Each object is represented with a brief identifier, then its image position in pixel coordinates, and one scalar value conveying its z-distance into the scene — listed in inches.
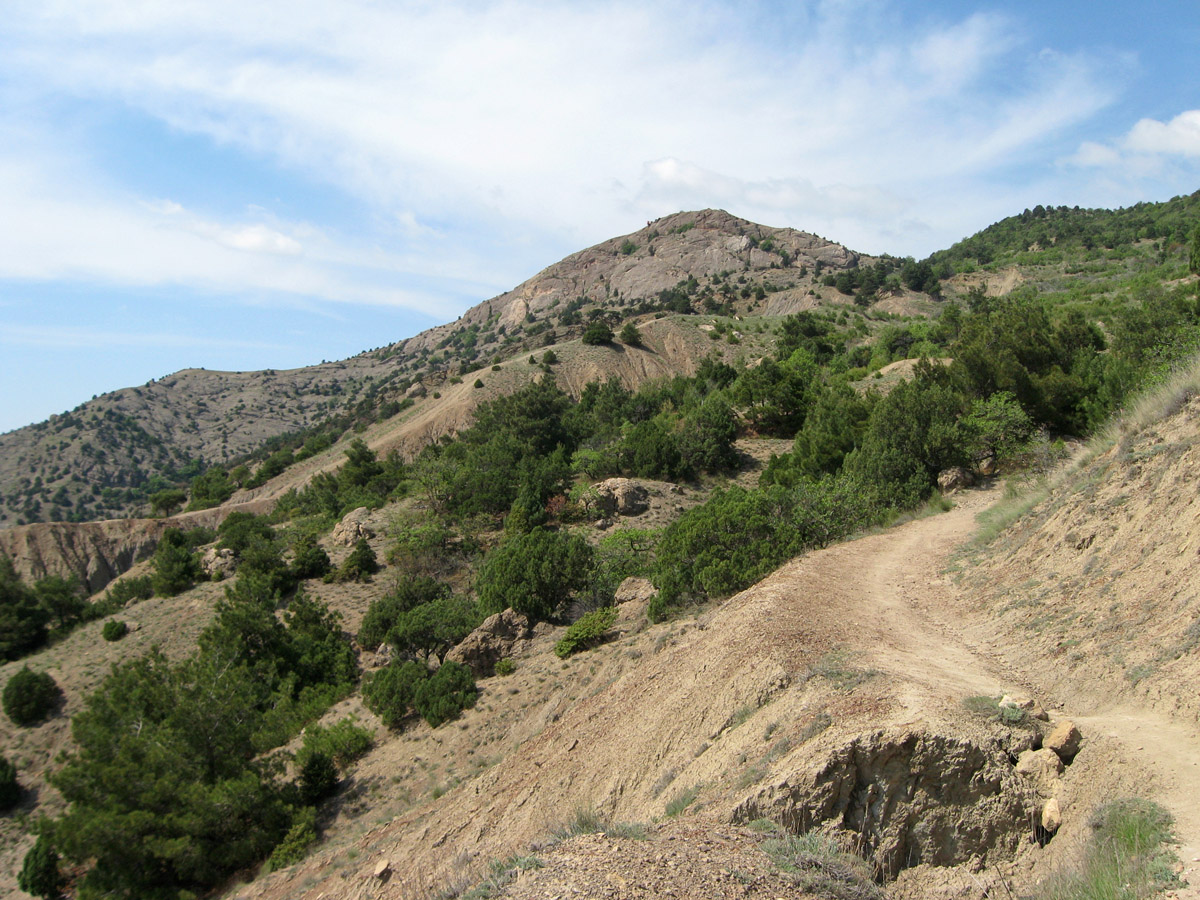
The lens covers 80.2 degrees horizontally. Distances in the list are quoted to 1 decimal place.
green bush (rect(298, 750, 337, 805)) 596.7
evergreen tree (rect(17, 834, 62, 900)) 666.8
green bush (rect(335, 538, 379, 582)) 1239.5
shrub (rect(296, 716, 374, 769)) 643.5
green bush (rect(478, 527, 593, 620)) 800.3
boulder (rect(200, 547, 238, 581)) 1333.7
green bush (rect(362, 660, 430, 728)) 671.8
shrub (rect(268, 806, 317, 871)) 511.8
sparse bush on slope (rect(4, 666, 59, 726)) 1019.3
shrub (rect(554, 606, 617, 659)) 647.1
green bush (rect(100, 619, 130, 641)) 1178.6
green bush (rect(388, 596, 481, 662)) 800.3
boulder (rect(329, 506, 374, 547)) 1359.5
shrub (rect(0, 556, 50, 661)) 1253.1
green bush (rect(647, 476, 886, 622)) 593.9
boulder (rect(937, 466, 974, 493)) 801.6
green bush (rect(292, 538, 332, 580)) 1246.3
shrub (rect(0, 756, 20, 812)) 879.7
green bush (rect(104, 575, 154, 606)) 1364.4
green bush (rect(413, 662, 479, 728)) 634.2
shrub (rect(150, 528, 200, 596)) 1316.4
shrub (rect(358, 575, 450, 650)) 966.4
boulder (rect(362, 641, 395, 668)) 896.7
